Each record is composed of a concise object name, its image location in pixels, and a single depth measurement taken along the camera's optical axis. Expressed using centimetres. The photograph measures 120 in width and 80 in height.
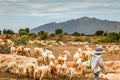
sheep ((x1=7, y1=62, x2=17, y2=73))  2402
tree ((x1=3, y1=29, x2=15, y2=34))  11065
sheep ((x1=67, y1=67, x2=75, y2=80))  2293
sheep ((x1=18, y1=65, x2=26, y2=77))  2273
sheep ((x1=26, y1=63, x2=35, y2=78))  2228
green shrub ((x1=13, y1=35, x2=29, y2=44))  4960
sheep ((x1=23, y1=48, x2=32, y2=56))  3356
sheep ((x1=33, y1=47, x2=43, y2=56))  3323
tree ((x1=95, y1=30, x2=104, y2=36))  12321
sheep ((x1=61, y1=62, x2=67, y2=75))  2282
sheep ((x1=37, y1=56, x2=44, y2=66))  2596
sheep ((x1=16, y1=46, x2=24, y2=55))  3334
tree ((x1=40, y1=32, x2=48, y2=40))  8159
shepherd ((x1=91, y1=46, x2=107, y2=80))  1667
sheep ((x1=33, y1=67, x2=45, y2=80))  2161
